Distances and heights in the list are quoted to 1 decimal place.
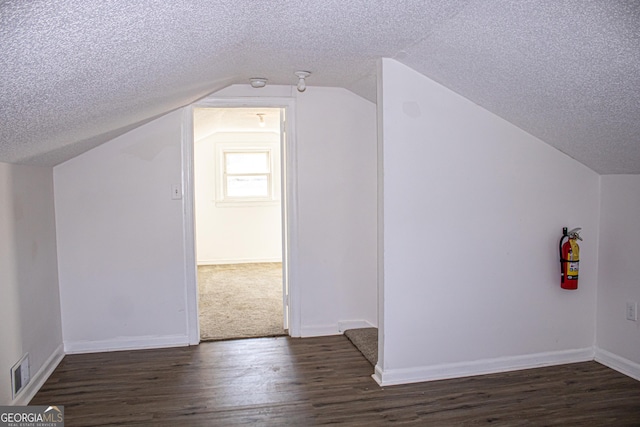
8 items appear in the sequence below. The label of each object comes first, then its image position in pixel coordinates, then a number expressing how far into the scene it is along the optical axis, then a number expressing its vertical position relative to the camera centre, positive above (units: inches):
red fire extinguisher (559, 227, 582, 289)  122.6 -18.1
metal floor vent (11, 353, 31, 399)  100.4 -38.4
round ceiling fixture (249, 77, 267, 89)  134.2 +31.1
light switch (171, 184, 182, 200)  144.6 +0.9
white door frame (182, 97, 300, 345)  145.6 -3.4
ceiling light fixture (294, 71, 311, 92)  127.8 +31.3
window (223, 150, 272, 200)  284.0 +11.3
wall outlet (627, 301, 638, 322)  119.8 -30.0
